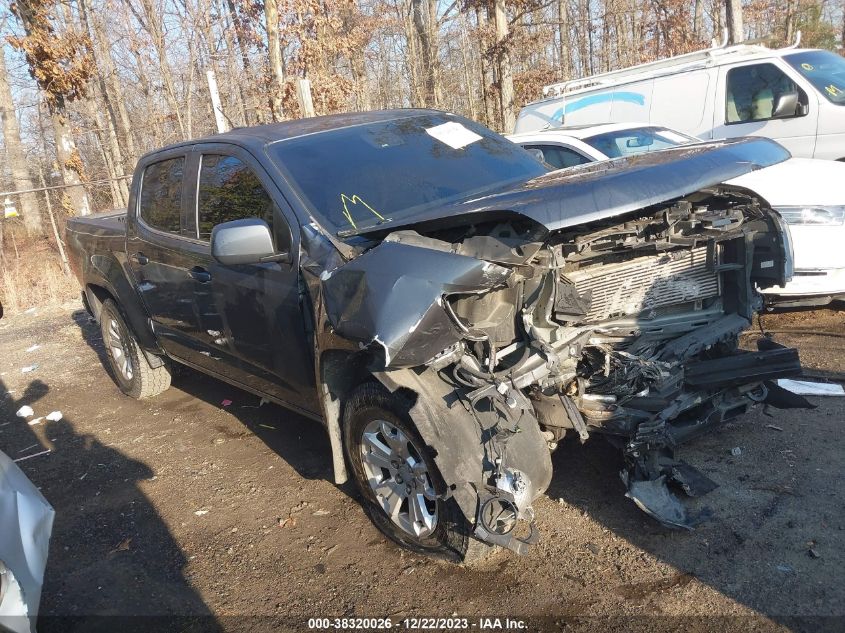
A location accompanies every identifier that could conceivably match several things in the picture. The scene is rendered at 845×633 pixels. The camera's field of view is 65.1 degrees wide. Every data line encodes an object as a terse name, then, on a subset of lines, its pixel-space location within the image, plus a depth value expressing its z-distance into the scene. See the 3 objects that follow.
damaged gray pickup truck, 2.66
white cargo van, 7.84
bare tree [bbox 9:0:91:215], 12.58
